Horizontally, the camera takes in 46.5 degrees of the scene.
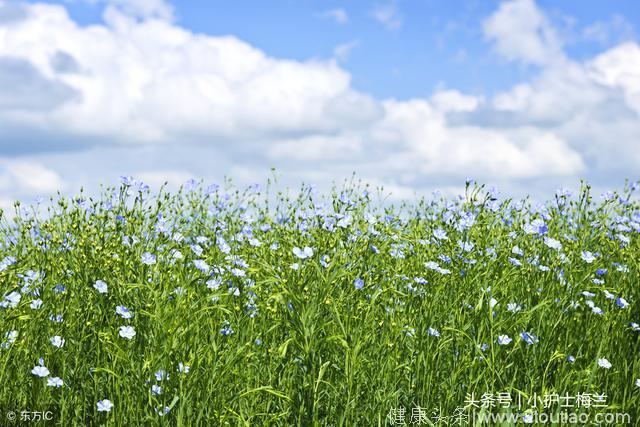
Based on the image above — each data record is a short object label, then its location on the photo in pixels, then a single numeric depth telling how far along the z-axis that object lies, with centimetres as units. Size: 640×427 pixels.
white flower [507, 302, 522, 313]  417
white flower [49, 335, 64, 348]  402
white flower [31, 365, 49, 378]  390
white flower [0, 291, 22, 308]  406
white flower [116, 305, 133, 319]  365
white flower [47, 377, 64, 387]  386
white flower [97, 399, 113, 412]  364
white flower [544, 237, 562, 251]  448
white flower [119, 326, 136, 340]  359
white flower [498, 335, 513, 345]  385
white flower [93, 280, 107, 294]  386
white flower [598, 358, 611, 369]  414
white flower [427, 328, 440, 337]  393
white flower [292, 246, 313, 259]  369
